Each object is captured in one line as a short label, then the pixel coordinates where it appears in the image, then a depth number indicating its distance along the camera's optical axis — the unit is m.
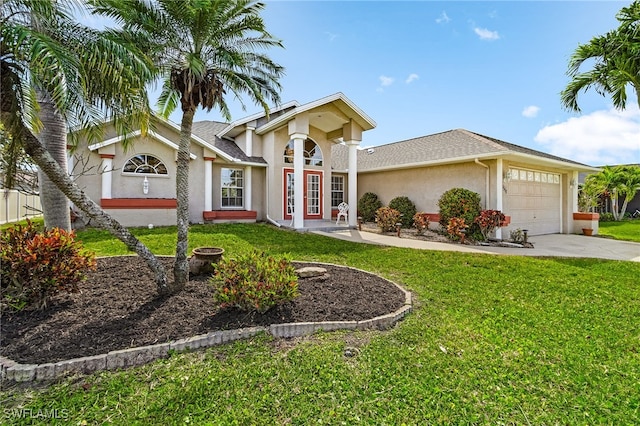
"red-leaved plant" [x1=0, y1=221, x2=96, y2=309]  3.97
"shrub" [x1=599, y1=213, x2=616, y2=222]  23.94
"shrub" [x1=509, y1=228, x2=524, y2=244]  11.94
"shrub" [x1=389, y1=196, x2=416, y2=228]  15.00
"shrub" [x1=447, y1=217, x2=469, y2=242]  11.69
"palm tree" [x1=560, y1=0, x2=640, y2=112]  8.75
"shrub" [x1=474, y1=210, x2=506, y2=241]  11.63
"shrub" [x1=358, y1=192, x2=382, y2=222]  17.12
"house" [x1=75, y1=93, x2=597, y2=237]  12.20
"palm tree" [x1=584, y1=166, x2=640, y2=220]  22.91
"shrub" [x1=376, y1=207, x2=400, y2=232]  13.50
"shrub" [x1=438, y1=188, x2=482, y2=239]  12.20
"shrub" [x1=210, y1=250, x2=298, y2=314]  4.13
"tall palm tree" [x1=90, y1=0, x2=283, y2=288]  5.30
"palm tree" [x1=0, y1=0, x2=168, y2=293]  3.50
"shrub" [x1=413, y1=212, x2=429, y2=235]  13.02
